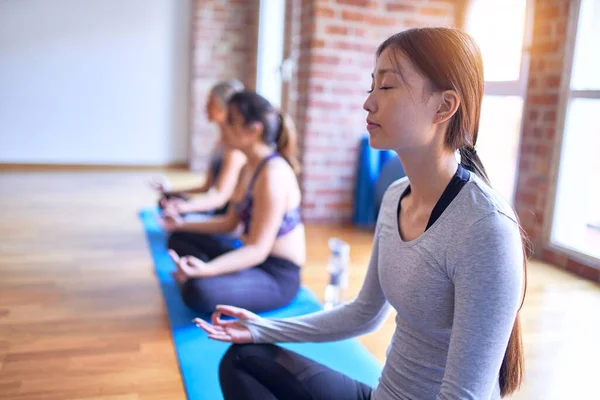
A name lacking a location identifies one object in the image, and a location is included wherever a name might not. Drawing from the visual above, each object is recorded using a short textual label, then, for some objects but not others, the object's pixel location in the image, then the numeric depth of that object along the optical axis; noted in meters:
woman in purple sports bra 2.25
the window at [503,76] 3.67
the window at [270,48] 6.15
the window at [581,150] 3.10
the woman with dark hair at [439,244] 0.94
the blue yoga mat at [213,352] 1.85
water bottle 2.58
